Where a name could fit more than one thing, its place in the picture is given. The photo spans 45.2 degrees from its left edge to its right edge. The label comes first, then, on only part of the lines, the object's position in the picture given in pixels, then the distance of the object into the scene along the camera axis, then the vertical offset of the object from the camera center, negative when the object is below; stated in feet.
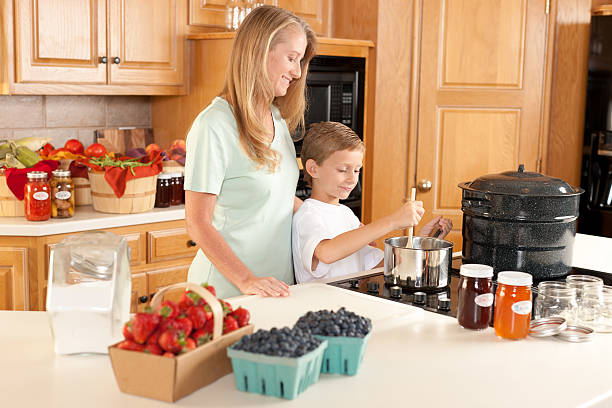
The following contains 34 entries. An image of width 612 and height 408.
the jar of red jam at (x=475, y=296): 4.99 -1.24
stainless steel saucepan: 5.88 -1.24
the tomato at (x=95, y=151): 10.28 -0.65
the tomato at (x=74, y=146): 10.59 -0.60
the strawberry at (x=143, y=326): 3.79 -1.13
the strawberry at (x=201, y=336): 3.92 -1.22
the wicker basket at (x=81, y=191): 10.09 -1.19
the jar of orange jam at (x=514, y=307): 4.80 -1.25
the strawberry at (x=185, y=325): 3.82 -1.13
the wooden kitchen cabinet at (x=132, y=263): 9.04 -2.05
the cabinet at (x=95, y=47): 9.90 +0.82
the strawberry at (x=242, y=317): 4.24 -1.20
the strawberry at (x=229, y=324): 4.10 -1.21
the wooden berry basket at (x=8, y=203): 9.27 -1.26
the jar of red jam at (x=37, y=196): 9.10 -1.14
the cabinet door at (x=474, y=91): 12.55 +0.37
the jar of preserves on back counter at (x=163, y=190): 10.30 -1.18
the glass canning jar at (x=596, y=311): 5.15 -1.37
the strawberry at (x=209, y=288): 4.27 -1.05
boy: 6.59 -0.96
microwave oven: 11.45 +0.24
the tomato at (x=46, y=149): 10.29 -0.64
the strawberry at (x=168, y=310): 3.88 -1.08
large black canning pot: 6.10 -0.90
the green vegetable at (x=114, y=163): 9.72 -0.76
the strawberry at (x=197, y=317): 3.95 -1.12
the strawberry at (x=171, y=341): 3.74 -1.19
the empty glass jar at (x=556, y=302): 5.23 -1.33
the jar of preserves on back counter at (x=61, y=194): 9.32 -1.14
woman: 6.10 -0.49
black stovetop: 5.57 -1.45
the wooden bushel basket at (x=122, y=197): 9.64 -1.19
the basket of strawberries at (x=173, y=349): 3.75 -1.25
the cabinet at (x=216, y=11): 11.41 +1.54
